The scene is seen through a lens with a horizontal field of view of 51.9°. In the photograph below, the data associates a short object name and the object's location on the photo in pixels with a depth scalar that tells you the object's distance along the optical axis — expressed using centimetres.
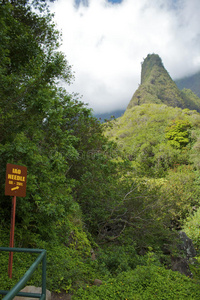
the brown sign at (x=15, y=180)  361
